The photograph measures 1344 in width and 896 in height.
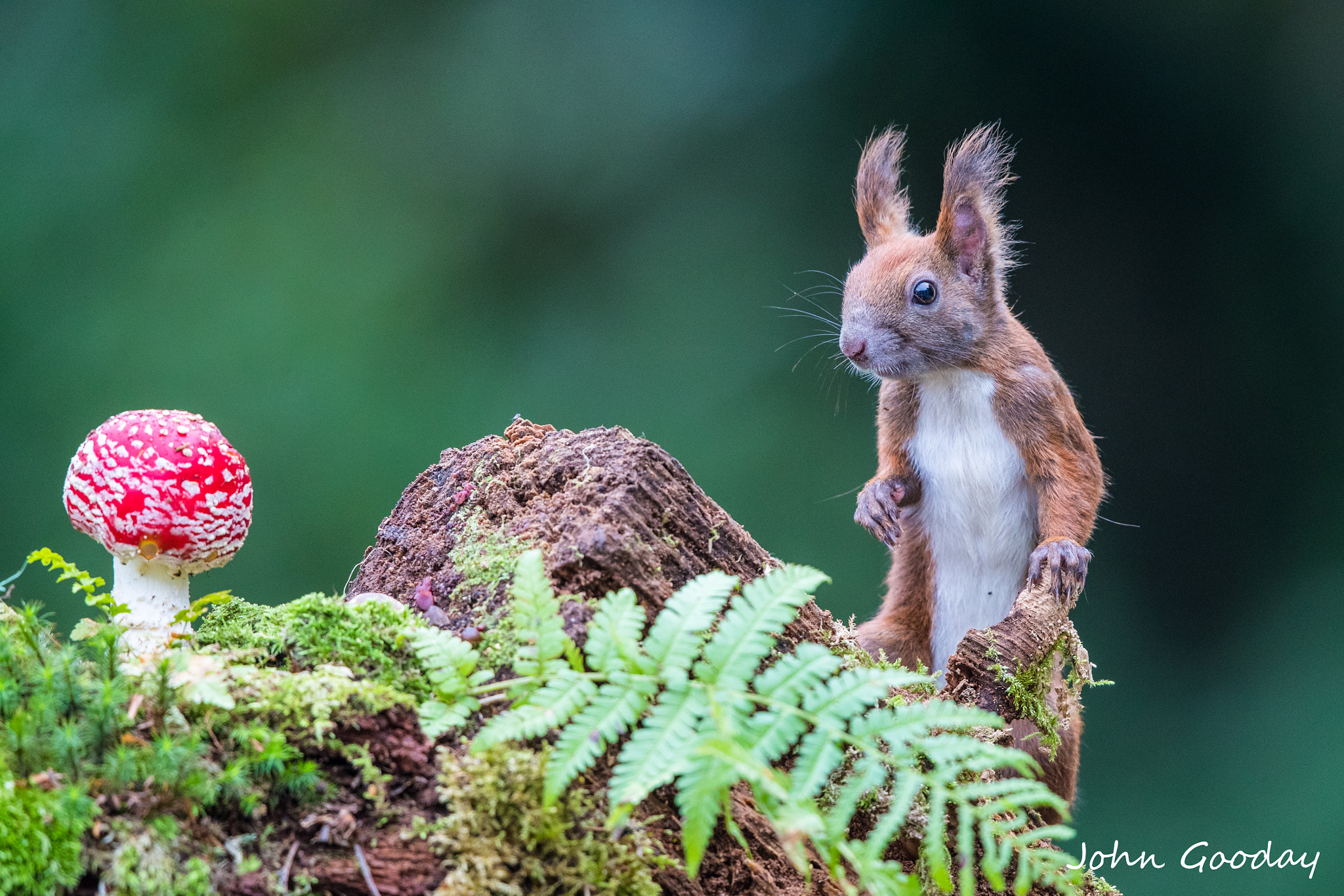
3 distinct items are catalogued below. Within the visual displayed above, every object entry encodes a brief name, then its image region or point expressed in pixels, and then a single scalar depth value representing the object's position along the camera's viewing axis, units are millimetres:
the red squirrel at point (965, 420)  6098
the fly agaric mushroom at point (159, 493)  5971
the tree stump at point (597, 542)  5960
